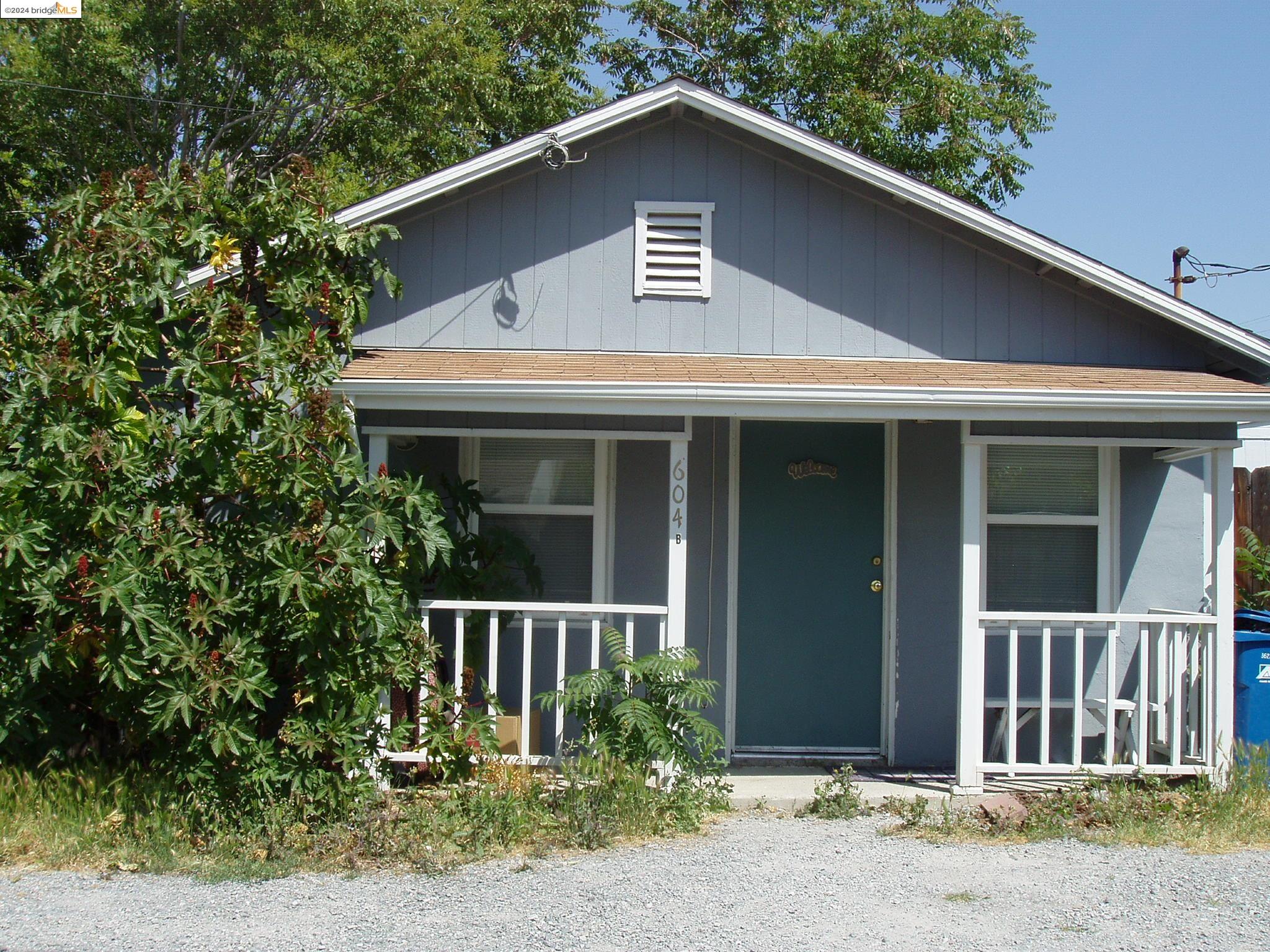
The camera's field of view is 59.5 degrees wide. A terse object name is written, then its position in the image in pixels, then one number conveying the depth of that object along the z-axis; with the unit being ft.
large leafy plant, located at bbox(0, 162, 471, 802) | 17.11
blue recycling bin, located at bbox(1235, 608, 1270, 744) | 21.21
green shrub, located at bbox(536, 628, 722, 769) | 18.98
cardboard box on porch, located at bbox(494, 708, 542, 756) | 21.97
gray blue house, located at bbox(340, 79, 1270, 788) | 23.80
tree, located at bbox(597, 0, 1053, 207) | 59.16
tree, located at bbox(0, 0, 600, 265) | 51.62
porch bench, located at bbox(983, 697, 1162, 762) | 22.74
